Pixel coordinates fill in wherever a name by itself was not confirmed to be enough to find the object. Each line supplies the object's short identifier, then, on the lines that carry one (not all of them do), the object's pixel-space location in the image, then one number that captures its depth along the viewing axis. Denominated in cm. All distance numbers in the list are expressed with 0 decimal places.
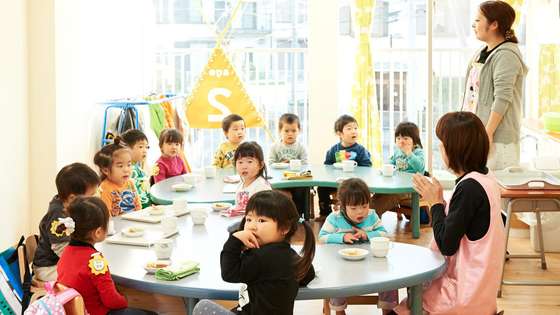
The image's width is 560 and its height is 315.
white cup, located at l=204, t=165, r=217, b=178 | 589
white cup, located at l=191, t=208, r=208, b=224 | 416
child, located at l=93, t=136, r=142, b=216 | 488
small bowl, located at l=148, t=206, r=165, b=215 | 441
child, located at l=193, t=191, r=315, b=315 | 296
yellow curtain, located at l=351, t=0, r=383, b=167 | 784
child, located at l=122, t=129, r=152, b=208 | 559
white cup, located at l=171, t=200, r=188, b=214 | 441
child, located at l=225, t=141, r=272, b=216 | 477
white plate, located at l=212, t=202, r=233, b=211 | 455
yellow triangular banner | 773
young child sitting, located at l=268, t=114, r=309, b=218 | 667
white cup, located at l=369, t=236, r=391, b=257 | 347
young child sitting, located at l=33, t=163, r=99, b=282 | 392
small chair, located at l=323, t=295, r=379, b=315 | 390
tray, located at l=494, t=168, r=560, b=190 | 479
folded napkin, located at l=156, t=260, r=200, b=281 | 316
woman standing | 489
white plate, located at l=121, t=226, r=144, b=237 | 389
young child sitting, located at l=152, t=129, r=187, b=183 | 612
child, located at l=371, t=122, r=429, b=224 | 644
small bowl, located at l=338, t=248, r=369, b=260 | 344
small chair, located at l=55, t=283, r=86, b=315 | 291
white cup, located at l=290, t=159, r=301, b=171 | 631
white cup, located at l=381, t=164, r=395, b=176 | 607
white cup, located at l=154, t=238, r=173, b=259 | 345
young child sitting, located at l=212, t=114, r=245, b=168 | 647
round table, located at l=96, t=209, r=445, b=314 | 309
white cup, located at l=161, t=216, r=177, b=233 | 395
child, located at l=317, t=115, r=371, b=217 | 663
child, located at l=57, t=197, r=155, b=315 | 325
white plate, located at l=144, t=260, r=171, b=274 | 326
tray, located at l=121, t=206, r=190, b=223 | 424
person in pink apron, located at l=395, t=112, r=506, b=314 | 330
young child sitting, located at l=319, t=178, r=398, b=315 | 418
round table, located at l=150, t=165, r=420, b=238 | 510
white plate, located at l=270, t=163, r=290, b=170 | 644
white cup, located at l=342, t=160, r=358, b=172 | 627
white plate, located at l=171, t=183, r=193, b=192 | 530
